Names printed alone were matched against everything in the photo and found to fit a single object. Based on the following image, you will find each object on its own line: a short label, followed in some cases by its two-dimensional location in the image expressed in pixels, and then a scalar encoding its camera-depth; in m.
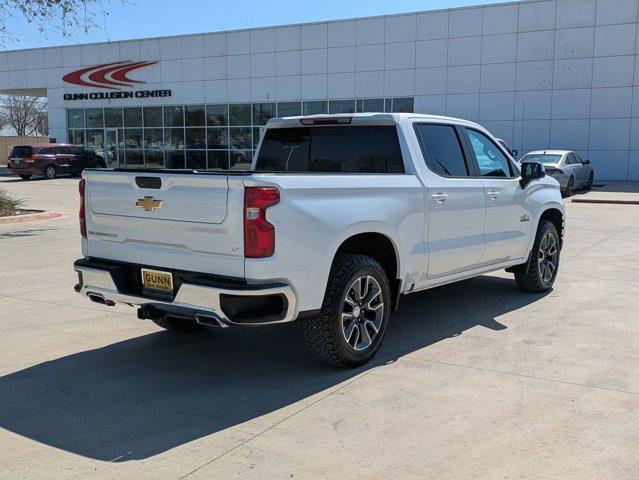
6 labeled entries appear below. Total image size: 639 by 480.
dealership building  26.98
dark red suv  30.96
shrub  15.47
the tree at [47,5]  13.30
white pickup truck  4.20
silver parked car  20.88
